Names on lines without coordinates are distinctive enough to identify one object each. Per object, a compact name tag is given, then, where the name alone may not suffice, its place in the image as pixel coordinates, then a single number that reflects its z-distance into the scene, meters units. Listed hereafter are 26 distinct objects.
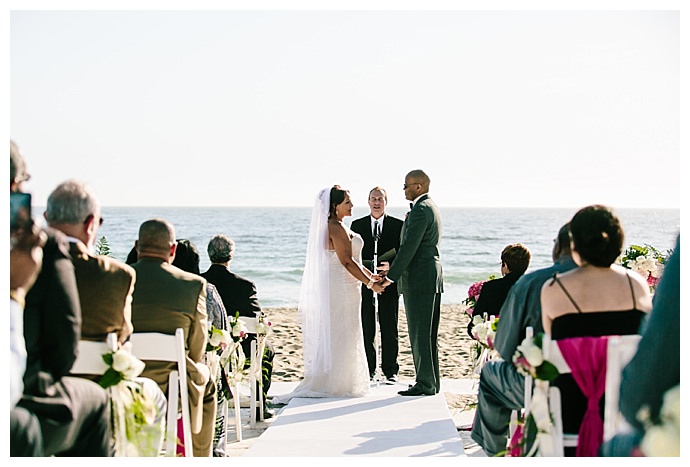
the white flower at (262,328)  6.48
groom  7.64
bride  7.64
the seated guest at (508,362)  4.29
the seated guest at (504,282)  5.87
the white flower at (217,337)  5.29
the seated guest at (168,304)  4.58
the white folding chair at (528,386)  3.96
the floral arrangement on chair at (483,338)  5.27
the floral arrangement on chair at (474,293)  6.41
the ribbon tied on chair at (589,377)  3.85
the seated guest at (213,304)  5.61
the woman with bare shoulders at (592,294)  3.89
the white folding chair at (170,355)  4.27
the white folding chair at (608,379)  3.75
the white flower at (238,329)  5.94
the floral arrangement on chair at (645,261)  6.96
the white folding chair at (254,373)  6.68
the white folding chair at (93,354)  3.73
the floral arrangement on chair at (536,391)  3.85
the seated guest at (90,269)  3.78
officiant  8.34
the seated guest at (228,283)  6.35
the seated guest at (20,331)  3.19
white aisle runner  5.68
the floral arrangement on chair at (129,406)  3.70
